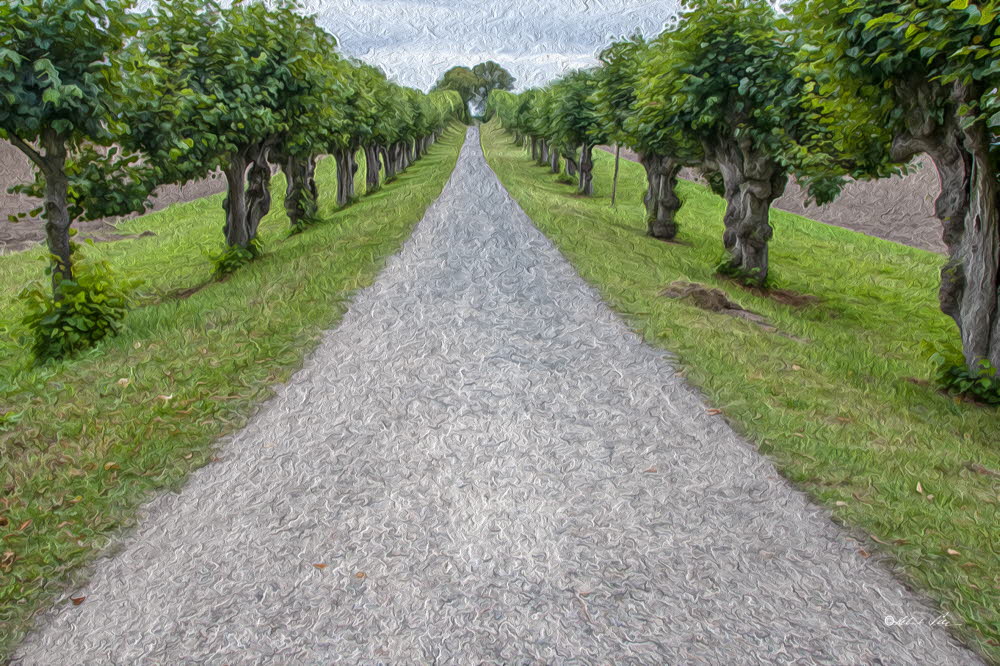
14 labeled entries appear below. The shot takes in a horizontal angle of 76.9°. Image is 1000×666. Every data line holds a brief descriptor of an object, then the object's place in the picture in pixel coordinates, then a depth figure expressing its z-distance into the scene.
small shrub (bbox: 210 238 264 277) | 16.11
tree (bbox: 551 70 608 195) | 34.53
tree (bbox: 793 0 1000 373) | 7.85
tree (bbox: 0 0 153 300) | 8.48
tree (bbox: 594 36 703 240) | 23.67
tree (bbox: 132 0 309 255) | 12.27
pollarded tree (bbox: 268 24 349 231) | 15.88
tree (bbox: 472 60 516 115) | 160.62
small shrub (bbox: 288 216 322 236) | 23.55
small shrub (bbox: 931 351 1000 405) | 9.30
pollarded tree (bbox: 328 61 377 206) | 25.98
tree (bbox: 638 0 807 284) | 14.90
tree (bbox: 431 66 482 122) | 157.12
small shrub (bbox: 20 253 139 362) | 9.81
